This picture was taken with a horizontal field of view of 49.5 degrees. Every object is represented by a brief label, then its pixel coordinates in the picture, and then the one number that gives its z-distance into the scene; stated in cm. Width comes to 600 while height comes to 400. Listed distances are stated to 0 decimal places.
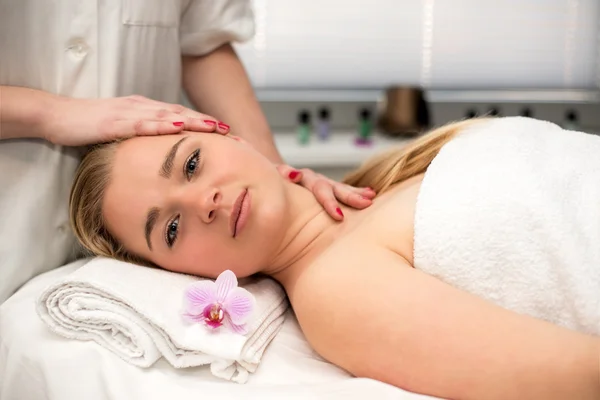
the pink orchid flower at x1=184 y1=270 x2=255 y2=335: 106
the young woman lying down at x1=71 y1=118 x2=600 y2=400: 95
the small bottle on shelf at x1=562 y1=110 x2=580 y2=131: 291
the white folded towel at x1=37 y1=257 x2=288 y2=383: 104
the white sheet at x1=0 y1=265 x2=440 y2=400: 99
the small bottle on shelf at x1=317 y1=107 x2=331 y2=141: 284
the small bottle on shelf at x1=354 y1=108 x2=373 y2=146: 284
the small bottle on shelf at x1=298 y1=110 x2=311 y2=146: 277
